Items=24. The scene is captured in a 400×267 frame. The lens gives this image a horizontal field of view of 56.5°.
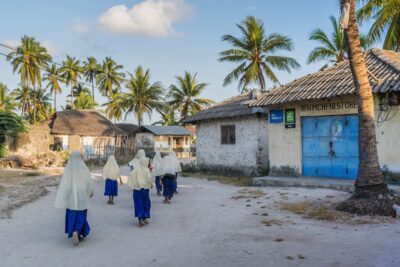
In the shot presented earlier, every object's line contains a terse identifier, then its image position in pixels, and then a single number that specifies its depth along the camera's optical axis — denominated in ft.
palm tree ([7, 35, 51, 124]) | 136.15
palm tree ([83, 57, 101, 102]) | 172.55
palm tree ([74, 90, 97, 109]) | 158.81
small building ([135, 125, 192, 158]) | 117.08
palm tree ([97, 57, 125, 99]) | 167.32
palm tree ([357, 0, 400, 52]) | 53.88
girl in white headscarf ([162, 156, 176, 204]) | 32.78
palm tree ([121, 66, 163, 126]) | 138.41
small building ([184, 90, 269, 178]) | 52.39
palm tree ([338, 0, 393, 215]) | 24.38
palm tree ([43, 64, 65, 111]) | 162.91
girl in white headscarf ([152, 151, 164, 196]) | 36.57
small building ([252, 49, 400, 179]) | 34.71
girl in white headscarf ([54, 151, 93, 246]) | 19.47
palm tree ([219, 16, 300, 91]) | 85.76
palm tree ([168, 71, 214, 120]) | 131.95
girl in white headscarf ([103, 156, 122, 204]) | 33.09
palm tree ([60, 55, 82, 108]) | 165.48
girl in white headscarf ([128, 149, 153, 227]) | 23.43
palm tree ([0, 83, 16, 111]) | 157.21
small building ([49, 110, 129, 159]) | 97.25
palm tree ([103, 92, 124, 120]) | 144.66
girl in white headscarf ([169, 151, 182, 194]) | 33.87
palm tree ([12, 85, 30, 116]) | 158.20
